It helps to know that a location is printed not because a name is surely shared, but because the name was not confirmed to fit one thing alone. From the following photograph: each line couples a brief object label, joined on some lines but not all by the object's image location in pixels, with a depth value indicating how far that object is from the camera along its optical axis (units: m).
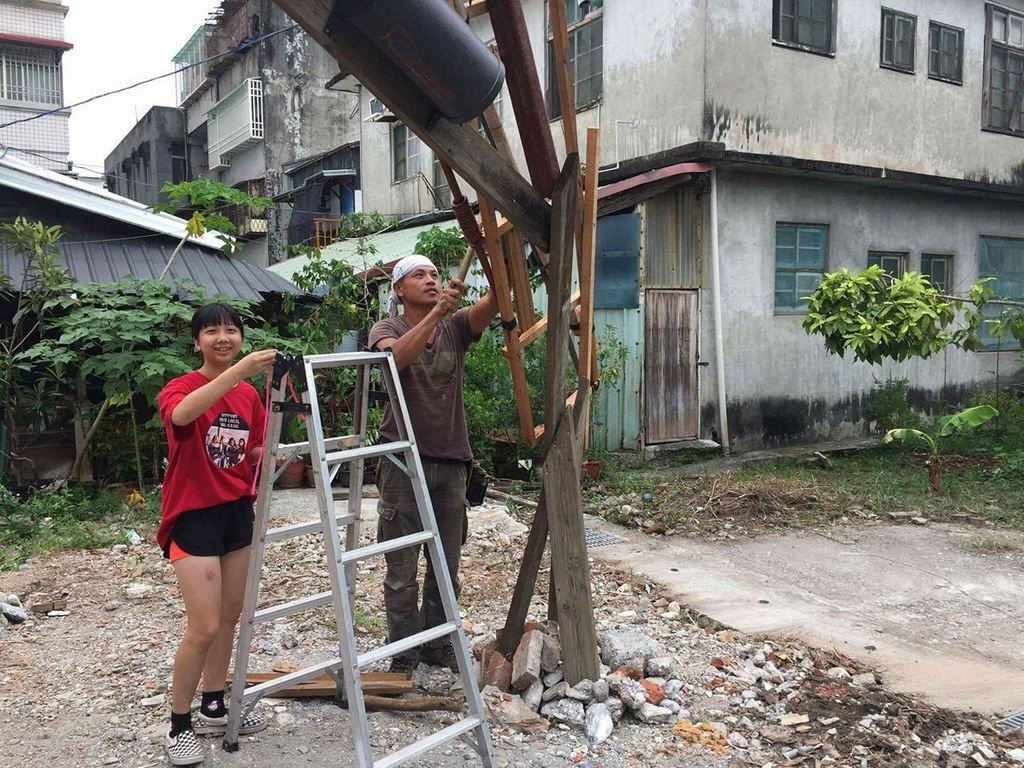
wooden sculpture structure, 3.25
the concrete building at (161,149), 30.17
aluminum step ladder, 2.71
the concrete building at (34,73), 26.95
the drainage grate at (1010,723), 3.38
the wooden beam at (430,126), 2.65
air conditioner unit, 13.71
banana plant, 8.03
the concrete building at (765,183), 9.87
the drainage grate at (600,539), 6.54
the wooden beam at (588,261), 3.51
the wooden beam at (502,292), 3.53
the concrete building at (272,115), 22.97
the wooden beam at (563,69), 3.37
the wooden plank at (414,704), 3.39
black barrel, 2.50
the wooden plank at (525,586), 3.69
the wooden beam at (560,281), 3.45
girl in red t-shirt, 2.94
